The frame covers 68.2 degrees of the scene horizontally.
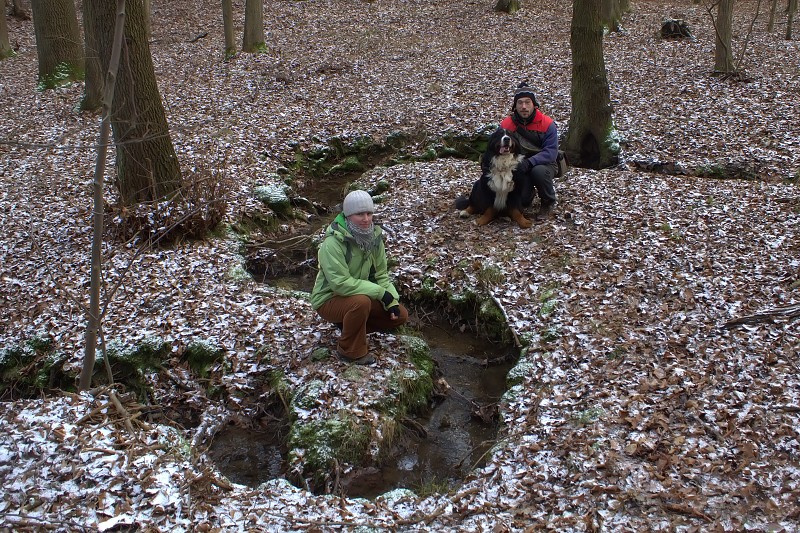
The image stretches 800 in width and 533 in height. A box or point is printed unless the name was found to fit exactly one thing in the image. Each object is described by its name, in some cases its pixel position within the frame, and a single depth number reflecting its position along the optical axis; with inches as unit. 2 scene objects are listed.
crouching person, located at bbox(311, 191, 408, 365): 213.8
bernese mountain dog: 306.5
